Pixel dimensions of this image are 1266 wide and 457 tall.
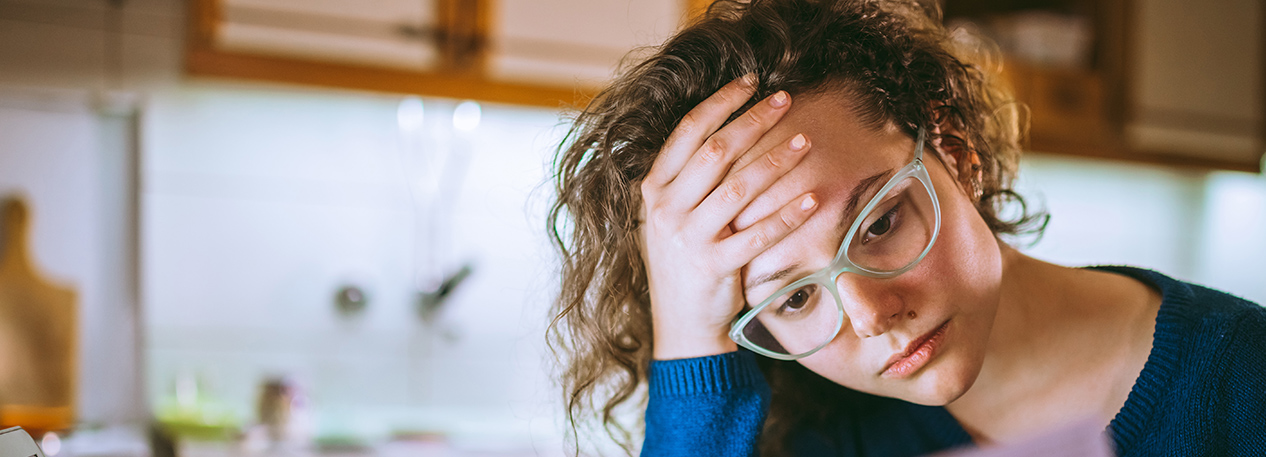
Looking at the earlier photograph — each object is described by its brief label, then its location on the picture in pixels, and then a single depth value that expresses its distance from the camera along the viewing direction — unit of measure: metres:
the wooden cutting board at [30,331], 1.82
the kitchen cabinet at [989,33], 1.84
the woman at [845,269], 0.76
